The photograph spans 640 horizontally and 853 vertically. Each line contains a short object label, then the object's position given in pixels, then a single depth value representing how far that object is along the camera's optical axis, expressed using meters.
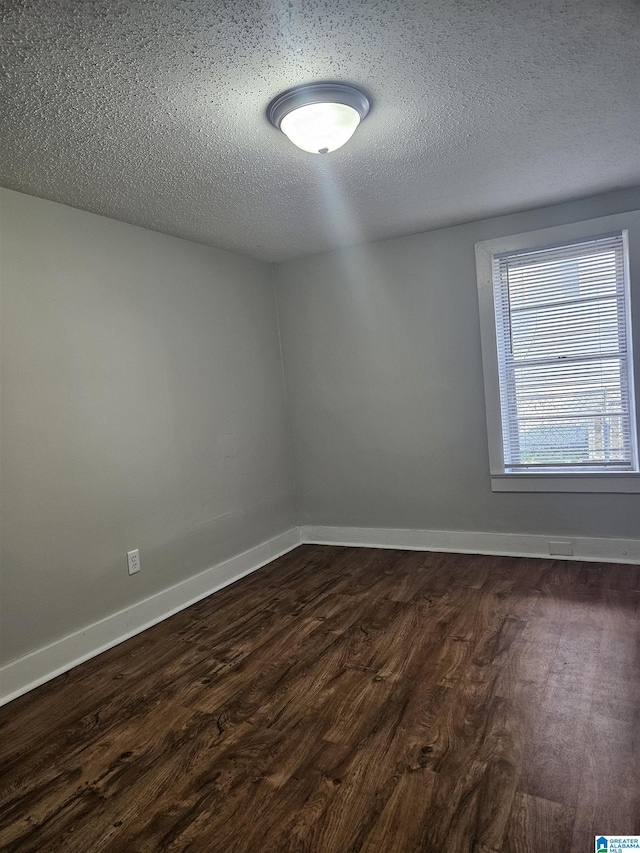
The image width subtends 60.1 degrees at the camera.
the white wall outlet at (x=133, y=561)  3.23
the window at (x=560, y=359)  3.61
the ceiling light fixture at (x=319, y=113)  2.05
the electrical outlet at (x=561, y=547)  3.80
